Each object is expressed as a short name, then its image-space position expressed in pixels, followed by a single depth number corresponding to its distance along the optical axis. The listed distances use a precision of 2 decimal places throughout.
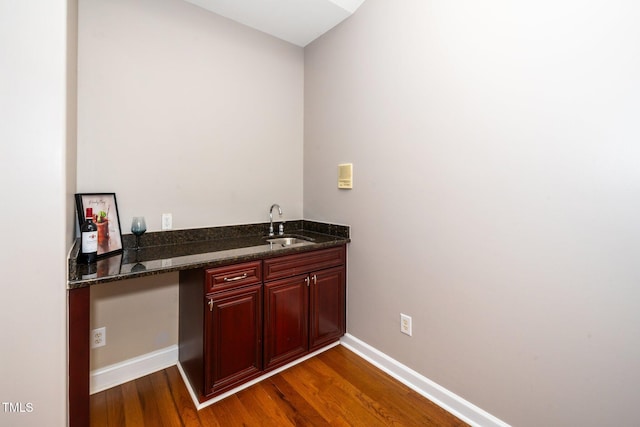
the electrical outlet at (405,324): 1.94
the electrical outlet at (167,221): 2.04
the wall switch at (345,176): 2.31
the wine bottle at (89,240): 1.43
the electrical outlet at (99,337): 1.78
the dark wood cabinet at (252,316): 1.68
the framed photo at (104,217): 1.65
